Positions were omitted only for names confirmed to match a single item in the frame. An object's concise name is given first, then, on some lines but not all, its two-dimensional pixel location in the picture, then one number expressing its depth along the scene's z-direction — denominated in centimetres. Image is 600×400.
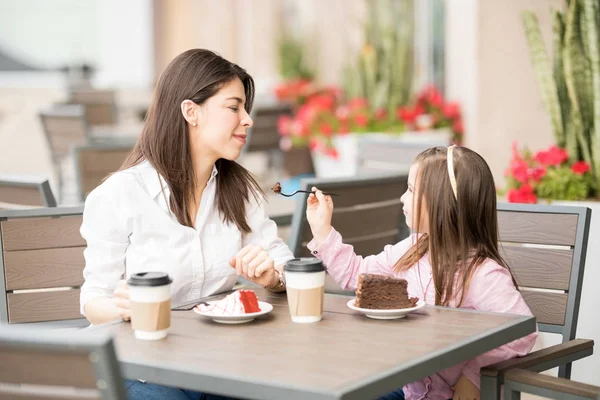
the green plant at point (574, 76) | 546
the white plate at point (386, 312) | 276
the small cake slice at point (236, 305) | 279
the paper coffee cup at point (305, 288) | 273
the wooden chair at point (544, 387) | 264
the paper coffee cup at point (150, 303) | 255
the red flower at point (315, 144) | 907
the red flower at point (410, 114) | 917
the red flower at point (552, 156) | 541
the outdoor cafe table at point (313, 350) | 217
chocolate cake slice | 281
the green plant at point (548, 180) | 532
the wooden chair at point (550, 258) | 341
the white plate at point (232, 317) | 274
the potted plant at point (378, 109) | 892
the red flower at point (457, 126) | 878
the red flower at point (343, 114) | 913
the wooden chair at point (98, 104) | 1161
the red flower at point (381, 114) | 954
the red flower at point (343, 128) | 908
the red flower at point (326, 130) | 902
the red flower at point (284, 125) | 940
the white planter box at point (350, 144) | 881
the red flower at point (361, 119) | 895
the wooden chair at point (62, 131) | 850
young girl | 302
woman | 322
